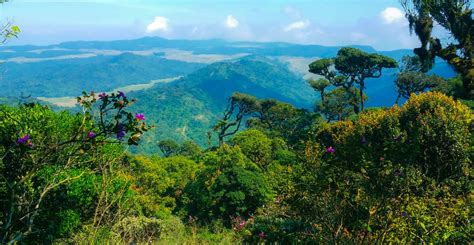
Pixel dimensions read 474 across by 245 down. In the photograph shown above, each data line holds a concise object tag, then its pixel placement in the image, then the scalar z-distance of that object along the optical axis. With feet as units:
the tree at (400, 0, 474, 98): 92.84
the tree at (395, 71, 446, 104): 152.66
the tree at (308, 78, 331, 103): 179.22
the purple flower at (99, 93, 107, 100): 16.58
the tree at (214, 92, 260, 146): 224.94
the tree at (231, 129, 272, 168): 126.82
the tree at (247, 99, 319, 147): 191.11
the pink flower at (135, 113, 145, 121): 16.66
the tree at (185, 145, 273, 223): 91.30
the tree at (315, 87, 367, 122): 174.39
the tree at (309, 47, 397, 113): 161.89
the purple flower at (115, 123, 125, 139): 15.92
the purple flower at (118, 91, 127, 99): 16.40
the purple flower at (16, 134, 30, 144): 16.32
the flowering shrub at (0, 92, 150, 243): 16.05
